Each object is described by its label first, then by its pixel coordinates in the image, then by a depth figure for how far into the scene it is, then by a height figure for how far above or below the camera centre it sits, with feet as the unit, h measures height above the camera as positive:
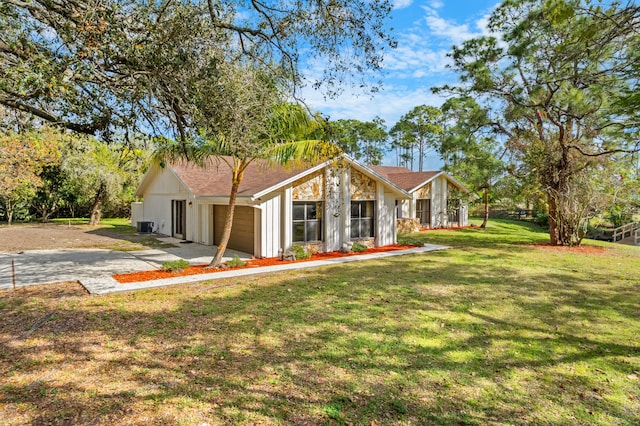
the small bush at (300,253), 42.34 -4.80
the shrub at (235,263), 36.54 -5.14
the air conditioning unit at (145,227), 69.00 -2.60
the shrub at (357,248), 47.92 -4.80
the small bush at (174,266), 33.68 -4.97
